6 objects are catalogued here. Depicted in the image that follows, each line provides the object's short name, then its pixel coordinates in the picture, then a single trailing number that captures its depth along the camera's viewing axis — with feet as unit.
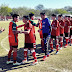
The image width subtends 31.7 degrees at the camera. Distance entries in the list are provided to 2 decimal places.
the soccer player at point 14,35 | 16.79
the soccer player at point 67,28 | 28.39
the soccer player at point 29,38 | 17.37
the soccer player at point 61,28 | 26.33
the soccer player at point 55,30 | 23.32
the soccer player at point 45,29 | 20.29
